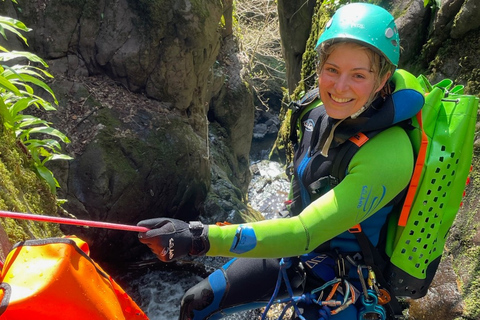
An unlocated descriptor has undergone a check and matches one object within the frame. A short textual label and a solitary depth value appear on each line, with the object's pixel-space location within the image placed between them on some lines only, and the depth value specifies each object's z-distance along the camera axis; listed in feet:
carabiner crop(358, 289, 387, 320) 6.49
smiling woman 5.35
